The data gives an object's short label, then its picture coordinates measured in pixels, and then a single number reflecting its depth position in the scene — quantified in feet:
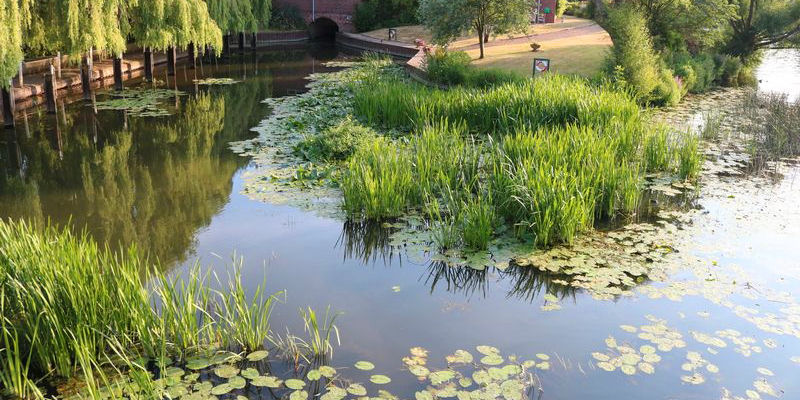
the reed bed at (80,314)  17.54
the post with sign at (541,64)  61.87
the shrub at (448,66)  69.41
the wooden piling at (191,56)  89.55
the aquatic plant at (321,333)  19.70
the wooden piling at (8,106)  47.67
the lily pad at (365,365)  18.97
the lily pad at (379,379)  18.39
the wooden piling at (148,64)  74.13
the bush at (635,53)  59.21
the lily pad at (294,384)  17.94
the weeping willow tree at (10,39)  43.27
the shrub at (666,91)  60.75
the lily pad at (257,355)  19.13
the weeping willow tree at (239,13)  93.71
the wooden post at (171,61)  79.64
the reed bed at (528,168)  27.99
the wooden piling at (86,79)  61.46
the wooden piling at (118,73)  66.23
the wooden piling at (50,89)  54.29
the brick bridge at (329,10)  144.66
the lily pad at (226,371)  18.33
